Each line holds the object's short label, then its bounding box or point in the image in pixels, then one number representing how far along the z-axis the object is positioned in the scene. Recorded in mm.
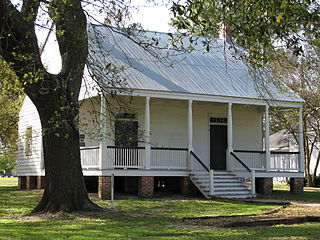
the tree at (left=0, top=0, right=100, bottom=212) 12461
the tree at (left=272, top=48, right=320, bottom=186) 29467
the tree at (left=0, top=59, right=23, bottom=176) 17000
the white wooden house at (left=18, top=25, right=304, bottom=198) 19672
